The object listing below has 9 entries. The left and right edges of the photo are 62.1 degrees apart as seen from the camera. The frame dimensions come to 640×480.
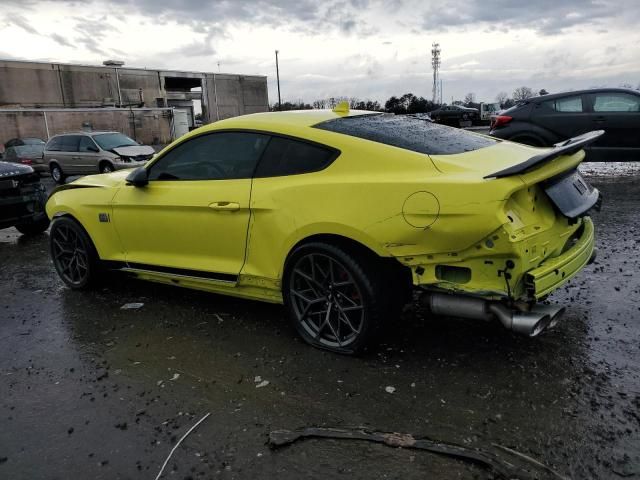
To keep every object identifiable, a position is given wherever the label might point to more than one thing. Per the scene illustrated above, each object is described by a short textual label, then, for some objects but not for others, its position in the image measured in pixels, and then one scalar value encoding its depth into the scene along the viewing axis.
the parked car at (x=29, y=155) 17.55
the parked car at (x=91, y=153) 15.62
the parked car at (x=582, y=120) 9.11
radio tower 78.52
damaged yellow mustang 2.87
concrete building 30.75
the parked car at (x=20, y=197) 7.36
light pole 55.17
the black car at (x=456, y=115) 33.91
